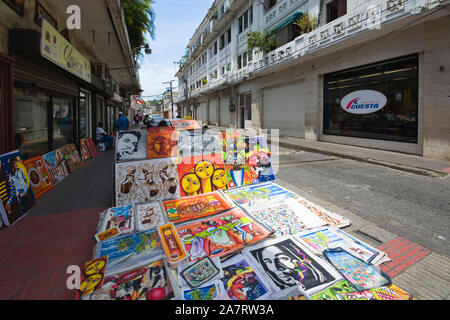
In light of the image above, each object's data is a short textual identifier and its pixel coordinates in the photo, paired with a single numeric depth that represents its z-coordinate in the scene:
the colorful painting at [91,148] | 10.27
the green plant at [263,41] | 17.81
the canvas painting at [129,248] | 2.63
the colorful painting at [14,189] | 3.75
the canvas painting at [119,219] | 3.42
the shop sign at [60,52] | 5.47
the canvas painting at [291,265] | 2.30
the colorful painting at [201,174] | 4.79
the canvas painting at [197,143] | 5.09
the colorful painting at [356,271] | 2.29
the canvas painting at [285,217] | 3.38
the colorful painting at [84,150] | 9.33
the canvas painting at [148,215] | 3.49
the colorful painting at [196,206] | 3.78
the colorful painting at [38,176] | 5.14
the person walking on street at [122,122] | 13.52
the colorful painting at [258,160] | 5.49
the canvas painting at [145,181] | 4.40
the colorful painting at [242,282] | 2.17
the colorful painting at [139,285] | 2.13
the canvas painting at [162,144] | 4.90
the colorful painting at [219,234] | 2.83
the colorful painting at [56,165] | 6.18
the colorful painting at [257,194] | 4.31
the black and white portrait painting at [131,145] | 4.77
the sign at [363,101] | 11.10
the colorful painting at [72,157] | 7.53
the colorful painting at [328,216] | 3.62
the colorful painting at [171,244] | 2.66
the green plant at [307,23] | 13.86
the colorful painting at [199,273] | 2.33
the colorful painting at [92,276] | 2.23
